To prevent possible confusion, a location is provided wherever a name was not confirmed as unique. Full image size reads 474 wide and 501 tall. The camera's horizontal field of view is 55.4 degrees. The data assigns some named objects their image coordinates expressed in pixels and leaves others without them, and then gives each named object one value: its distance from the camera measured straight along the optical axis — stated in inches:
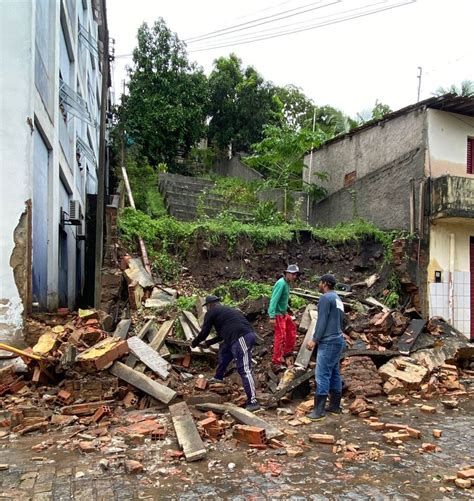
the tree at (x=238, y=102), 955.3
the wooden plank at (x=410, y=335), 354.2
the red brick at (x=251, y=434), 199.3
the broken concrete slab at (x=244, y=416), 210.5
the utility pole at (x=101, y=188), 390.6
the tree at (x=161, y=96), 824.3
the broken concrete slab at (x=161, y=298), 371.5
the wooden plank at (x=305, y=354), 307.7
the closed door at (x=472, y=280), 499.2
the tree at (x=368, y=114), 737.6
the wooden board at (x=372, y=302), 419.5
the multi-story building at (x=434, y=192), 461.1
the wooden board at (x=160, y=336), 313.3
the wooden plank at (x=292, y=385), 270.1
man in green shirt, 315.9
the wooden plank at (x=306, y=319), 355.9
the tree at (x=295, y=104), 1000.6
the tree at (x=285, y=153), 670.5
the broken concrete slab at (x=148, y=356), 278.4
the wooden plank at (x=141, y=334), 279.1
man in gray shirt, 247.9
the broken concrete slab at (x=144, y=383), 251.8
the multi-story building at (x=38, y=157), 277.7
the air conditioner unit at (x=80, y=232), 510.0
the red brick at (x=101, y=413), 229.3
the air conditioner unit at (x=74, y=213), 413.4
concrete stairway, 626.5
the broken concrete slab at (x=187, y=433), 185.1
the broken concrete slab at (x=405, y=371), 310.9
